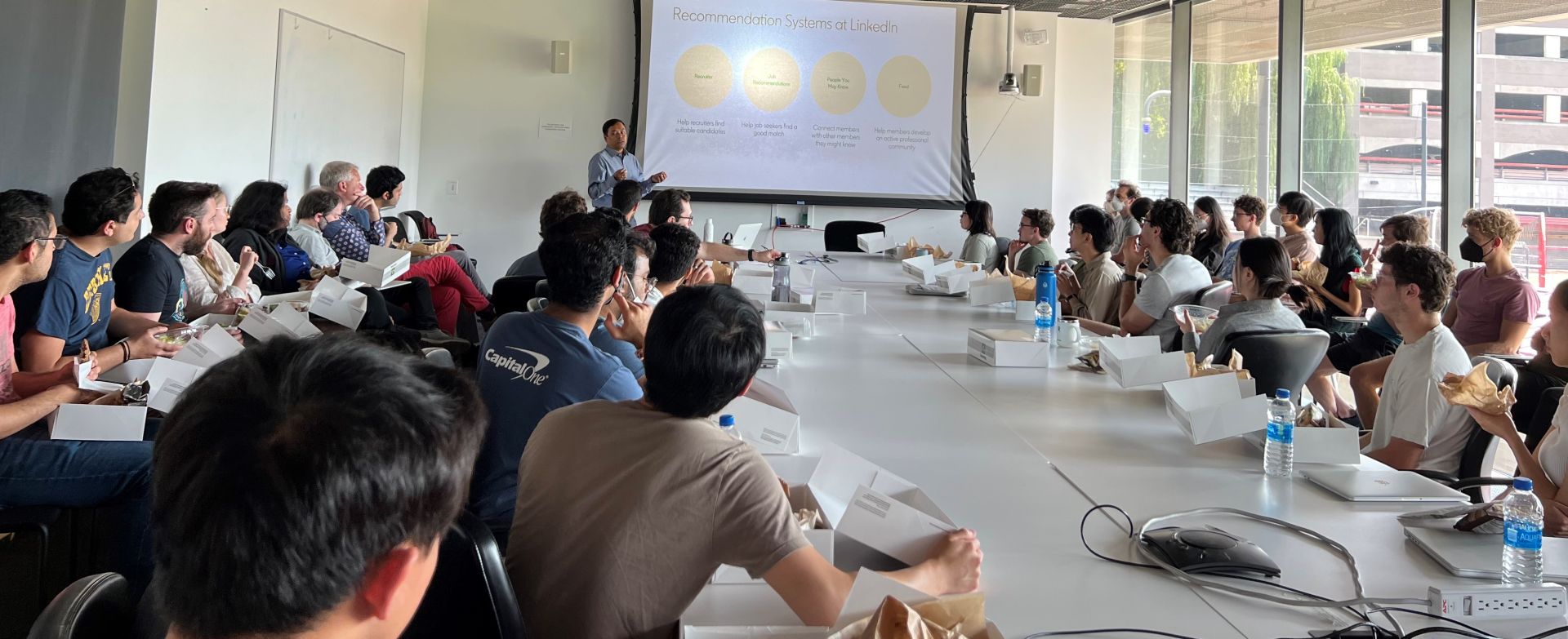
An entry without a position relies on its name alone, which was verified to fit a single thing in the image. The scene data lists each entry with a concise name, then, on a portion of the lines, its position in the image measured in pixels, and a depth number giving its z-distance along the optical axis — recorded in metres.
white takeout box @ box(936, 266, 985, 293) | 5.34
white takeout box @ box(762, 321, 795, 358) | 3.40
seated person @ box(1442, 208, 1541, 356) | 4.80
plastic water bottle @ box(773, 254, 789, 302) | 4.77
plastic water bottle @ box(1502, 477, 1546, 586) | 1.62
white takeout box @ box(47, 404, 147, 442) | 2.26
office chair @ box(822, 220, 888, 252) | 8.86
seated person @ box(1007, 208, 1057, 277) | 6.26
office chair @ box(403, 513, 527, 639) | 1.30
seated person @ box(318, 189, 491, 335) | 5.48
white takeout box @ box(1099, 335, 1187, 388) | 2.96
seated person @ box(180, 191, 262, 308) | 4.02
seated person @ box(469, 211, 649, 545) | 2.16
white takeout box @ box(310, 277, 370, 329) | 3.55
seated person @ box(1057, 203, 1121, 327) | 5.18
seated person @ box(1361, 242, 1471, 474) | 2.69
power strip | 1.48
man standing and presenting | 8.45
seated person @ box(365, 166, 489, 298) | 7.08
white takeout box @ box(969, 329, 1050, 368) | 3.44
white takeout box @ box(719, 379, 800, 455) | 2.27
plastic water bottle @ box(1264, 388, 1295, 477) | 2.22
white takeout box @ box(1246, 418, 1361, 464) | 2.24
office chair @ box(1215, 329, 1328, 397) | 3.29
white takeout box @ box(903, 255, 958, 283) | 5.50
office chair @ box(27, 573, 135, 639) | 0.99
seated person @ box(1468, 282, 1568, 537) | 2.19
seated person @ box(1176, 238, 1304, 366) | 3.58
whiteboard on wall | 6.38
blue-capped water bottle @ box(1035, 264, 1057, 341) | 3.79
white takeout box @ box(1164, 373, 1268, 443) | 2.31
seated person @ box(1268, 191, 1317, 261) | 6.46
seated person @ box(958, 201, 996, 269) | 7.09
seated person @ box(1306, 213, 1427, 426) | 4.85
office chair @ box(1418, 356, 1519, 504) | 2.56
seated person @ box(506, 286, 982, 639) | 1.44
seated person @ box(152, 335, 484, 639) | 0.72
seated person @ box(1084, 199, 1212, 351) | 4.49
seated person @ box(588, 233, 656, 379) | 2.83
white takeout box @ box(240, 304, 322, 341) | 3.19
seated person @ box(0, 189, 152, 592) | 2.39
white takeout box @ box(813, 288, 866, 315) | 4.58
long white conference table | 1.51
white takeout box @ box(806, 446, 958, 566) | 1.61
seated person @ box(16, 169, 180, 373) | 2.91
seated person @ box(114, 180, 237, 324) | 3.54
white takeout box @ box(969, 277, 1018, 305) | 4.86
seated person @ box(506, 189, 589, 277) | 5.05
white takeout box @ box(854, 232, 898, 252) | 7.93
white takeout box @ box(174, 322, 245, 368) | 2.63
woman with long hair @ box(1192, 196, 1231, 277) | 6.62
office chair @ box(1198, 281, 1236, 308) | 4.48
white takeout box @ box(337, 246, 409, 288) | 4.23
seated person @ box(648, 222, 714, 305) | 4.10
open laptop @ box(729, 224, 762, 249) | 6.86
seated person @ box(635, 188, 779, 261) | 5.70
